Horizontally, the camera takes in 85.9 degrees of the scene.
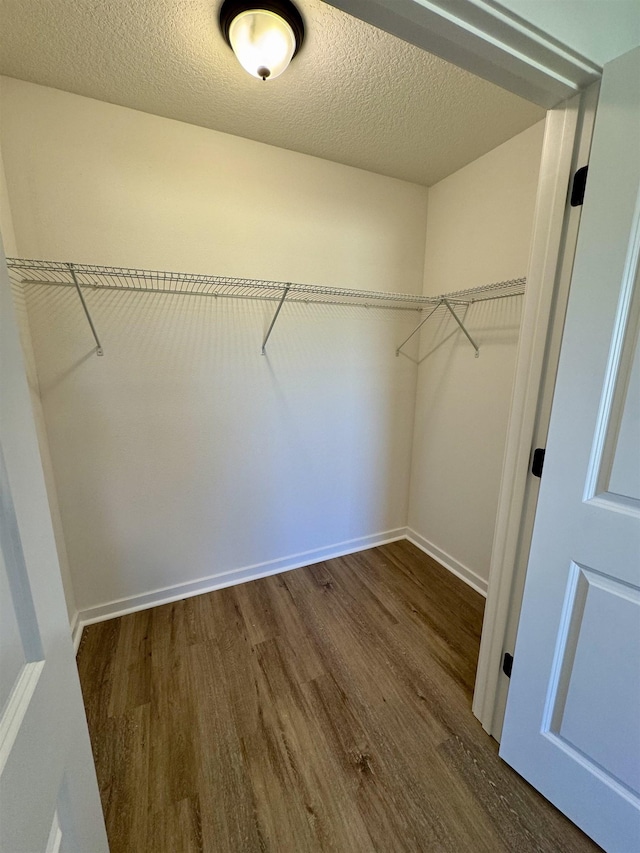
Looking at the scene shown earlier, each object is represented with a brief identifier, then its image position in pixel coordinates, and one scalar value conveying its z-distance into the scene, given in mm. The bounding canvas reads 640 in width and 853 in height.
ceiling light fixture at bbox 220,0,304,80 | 1065
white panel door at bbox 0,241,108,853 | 434
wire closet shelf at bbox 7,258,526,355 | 1488
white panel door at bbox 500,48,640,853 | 826
